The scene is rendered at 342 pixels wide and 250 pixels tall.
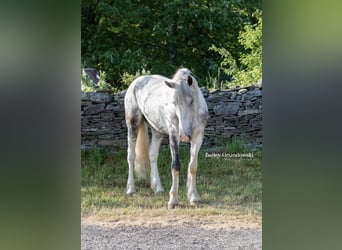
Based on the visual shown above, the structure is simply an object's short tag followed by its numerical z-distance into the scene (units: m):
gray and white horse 9.08
